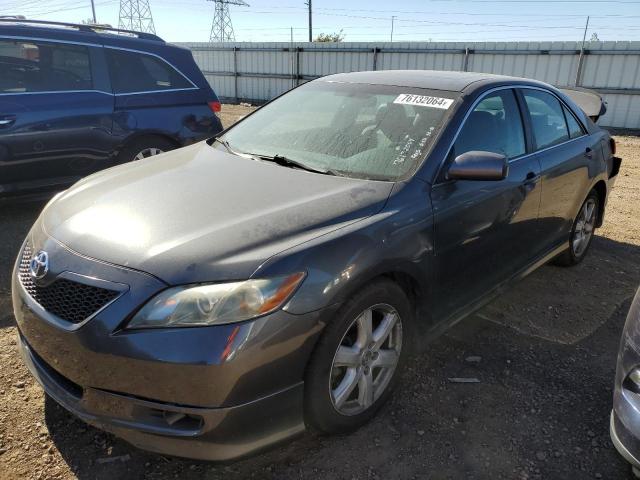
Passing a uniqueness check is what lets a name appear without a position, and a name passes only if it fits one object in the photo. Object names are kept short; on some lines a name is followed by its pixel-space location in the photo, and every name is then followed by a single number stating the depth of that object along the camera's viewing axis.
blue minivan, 4.70
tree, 48.38
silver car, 2.00
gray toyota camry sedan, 1.93
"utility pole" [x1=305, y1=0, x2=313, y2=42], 39.25
